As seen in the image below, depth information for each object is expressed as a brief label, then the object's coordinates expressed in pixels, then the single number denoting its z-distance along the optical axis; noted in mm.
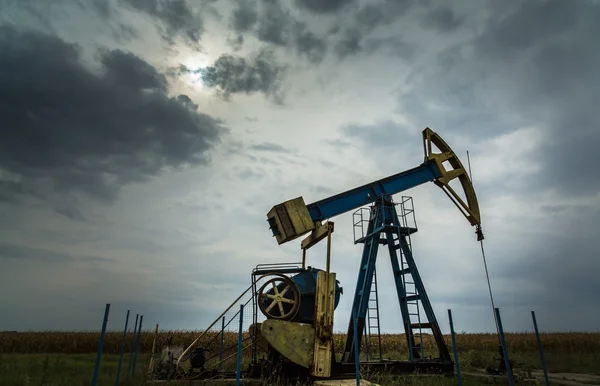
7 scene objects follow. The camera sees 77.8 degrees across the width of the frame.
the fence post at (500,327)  5883
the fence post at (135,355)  8266
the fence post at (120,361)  6716
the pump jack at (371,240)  7223
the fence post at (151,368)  7828
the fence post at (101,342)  4812
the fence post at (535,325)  6236
